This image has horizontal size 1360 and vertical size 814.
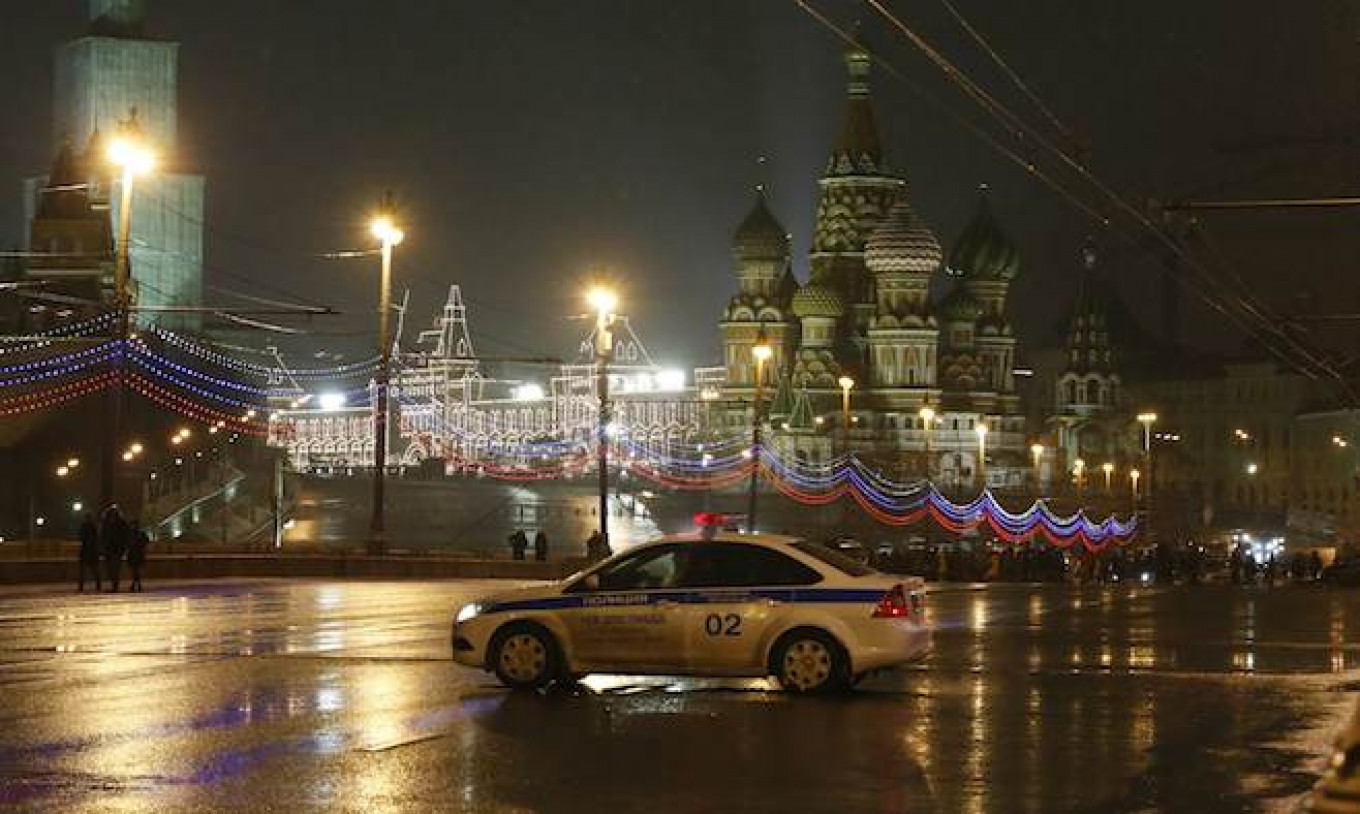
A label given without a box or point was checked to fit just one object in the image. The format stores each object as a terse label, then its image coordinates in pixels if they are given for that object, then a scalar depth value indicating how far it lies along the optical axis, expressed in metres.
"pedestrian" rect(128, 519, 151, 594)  34.38
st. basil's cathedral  157.62
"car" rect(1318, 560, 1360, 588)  59.76
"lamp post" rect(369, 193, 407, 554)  42.97
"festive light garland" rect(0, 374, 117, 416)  88.81
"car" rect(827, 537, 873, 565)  56.12
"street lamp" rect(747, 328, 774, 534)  54.19
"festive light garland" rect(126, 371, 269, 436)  100.53
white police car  16.67
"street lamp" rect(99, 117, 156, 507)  35.41
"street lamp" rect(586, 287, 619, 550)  50.06
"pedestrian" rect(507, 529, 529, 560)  59.77
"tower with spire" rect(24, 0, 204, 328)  164.00
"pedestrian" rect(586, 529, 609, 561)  46.09
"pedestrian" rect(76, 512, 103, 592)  33.78
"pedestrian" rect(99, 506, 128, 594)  33.84
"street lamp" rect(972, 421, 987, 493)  127.67
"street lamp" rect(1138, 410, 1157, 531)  107.79
